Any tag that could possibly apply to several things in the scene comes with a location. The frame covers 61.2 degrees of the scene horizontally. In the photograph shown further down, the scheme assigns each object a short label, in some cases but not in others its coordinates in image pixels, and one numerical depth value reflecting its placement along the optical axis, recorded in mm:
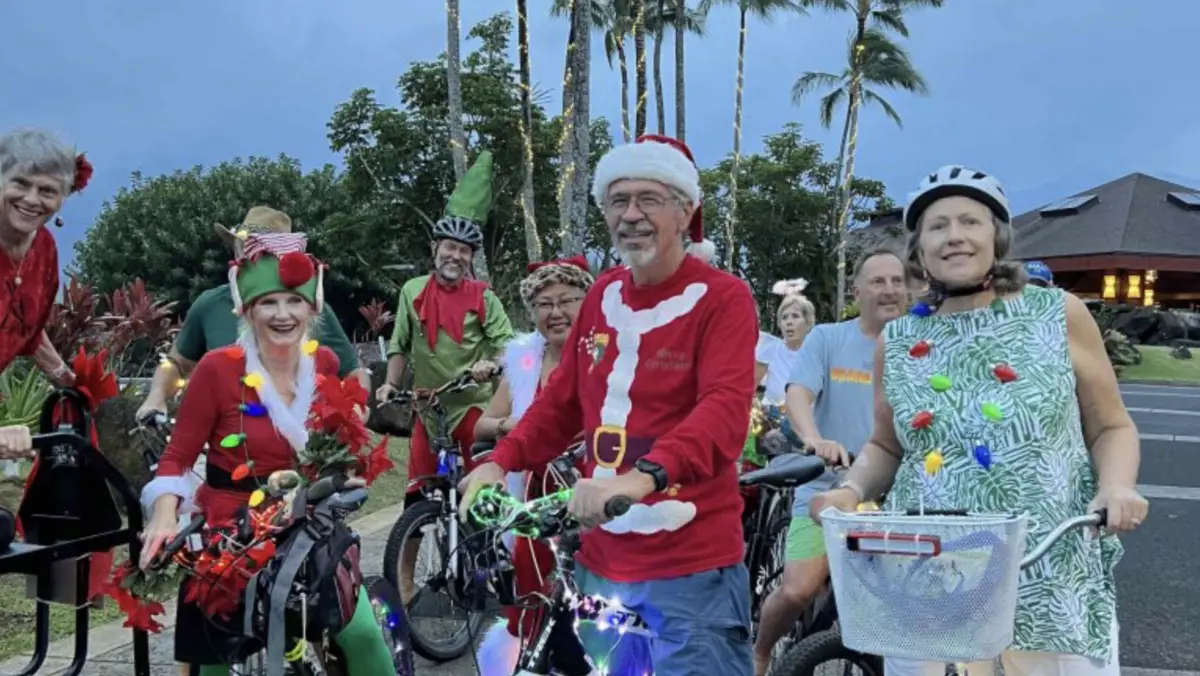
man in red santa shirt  2492
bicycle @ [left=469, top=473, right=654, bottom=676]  2336
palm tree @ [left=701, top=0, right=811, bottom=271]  33844
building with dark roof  41062
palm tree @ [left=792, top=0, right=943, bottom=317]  36938
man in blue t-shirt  4004
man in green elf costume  5656
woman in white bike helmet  2365
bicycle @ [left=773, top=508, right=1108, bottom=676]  1975
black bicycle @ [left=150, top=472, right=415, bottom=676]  2773
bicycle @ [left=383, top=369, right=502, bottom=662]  5102
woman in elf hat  3004
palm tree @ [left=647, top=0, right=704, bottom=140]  31312
